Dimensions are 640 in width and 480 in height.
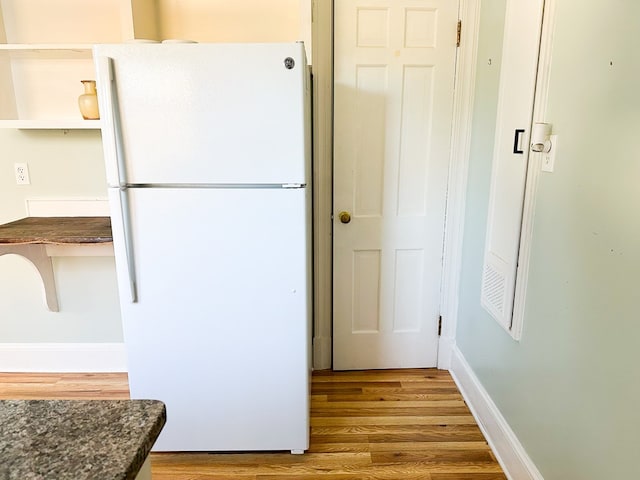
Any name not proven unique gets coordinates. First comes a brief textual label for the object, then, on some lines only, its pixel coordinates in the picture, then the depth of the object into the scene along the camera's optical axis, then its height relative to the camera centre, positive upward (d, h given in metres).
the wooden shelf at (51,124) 2.11 +0.11
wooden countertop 1.97 -0.39
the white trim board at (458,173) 2.15 -0.14
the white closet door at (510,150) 1.59 -0.01
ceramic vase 2.10 +0.22
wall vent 1.84 -0.63
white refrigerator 1.57 -0.32
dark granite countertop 0.61 -0.44
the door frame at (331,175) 2.18 -0.15
